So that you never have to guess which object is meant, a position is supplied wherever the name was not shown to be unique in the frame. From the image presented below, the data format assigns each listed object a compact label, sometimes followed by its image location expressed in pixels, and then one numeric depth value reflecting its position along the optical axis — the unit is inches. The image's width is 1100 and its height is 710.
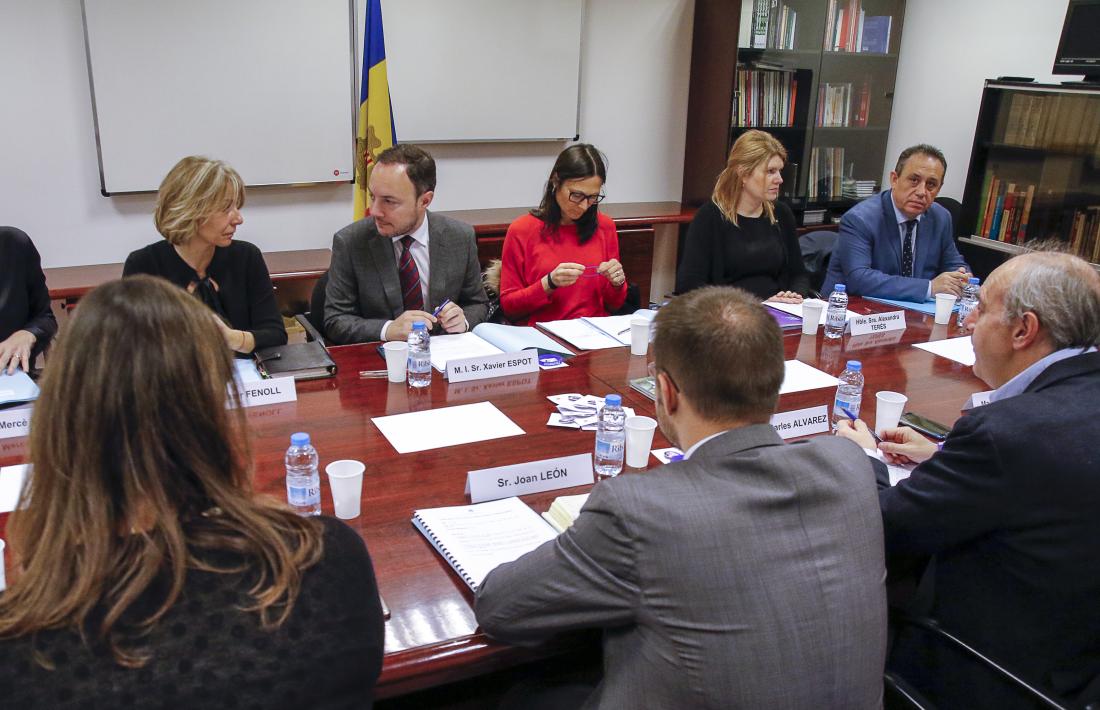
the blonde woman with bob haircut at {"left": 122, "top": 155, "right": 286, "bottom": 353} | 102.2
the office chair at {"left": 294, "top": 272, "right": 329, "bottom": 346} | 124.4
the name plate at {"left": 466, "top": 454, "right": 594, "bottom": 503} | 67.4
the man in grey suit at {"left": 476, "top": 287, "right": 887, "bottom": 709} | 45.2
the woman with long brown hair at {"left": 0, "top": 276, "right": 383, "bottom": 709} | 35.8
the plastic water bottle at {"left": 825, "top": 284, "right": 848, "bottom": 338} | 116.3
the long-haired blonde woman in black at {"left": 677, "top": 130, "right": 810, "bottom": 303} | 139.8
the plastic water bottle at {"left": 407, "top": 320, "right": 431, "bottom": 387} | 93.0
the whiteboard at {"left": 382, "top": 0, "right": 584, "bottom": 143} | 173.9
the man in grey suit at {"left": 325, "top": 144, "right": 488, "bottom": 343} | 114.7
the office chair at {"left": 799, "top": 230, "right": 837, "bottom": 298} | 165.2
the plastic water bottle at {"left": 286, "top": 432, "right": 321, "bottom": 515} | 65.1
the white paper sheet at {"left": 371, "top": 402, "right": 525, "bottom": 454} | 78.5
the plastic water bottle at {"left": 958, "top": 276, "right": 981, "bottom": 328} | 127.6
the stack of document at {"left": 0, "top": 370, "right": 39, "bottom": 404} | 83.0
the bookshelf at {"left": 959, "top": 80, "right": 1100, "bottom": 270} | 175.2
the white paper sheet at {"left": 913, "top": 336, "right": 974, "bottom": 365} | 109.8
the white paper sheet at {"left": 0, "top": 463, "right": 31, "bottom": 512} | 64.1
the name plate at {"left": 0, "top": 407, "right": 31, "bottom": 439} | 76.0
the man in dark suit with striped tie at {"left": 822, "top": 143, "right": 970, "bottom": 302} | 140.9
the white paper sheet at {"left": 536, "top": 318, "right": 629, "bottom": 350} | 109.4
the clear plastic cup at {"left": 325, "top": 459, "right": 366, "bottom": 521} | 63.6
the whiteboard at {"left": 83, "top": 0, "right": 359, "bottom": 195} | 151.3
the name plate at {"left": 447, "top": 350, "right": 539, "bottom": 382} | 94.3
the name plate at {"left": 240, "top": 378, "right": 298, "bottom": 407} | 85.2
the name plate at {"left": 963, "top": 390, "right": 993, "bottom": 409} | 90.8
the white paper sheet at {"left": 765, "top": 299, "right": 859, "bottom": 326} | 126.1
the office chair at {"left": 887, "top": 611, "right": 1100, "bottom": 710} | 57.3
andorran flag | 158.1
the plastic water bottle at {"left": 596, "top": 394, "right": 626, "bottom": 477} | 73.5
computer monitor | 162.7
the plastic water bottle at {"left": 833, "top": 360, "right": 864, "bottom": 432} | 88.2
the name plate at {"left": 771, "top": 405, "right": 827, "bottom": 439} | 83.0
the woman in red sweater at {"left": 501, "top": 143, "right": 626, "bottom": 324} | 126.7
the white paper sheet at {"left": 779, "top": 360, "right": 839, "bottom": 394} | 97.1
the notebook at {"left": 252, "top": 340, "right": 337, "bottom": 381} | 93.9
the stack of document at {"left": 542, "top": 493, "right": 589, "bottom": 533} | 63.3
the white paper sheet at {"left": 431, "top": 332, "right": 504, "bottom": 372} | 100.2
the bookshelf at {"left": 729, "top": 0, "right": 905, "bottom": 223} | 195.5
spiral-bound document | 58.6
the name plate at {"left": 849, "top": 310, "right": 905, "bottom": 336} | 118.7
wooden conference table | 52.4
